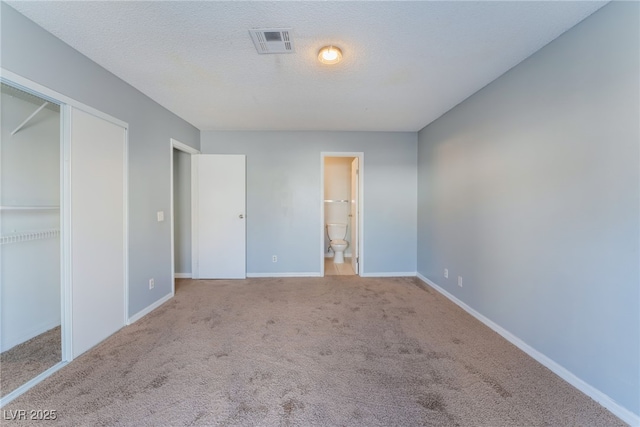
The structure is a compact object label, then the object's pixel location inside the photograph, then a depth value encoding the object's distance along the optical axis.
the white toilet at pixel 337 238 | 4.70
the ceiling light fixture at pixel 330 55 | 1.74
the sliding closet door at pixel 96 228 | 1.82
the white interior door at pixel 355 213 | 3.93
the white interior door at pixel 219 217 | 3.65
